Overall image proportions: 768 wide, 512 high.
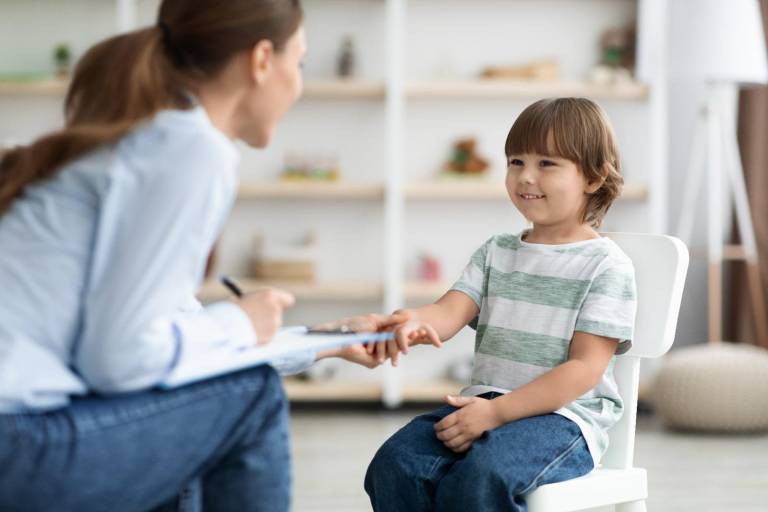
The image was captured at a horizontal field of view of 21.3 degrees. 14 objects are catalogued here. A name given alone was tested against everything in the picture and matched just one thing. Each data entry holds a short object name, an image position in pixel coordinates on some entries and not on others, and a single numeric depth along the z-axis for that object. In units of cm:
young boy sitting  279
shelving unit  792
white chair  291
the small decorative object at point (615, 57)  777
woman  223
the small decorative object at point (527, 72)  781
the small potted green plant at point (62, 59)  790
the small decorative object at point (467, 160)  789
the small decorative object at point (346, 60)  792
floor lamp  710
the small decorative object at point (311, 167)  795
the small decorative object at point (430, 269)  799
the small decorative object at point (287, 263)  788
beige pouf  683
